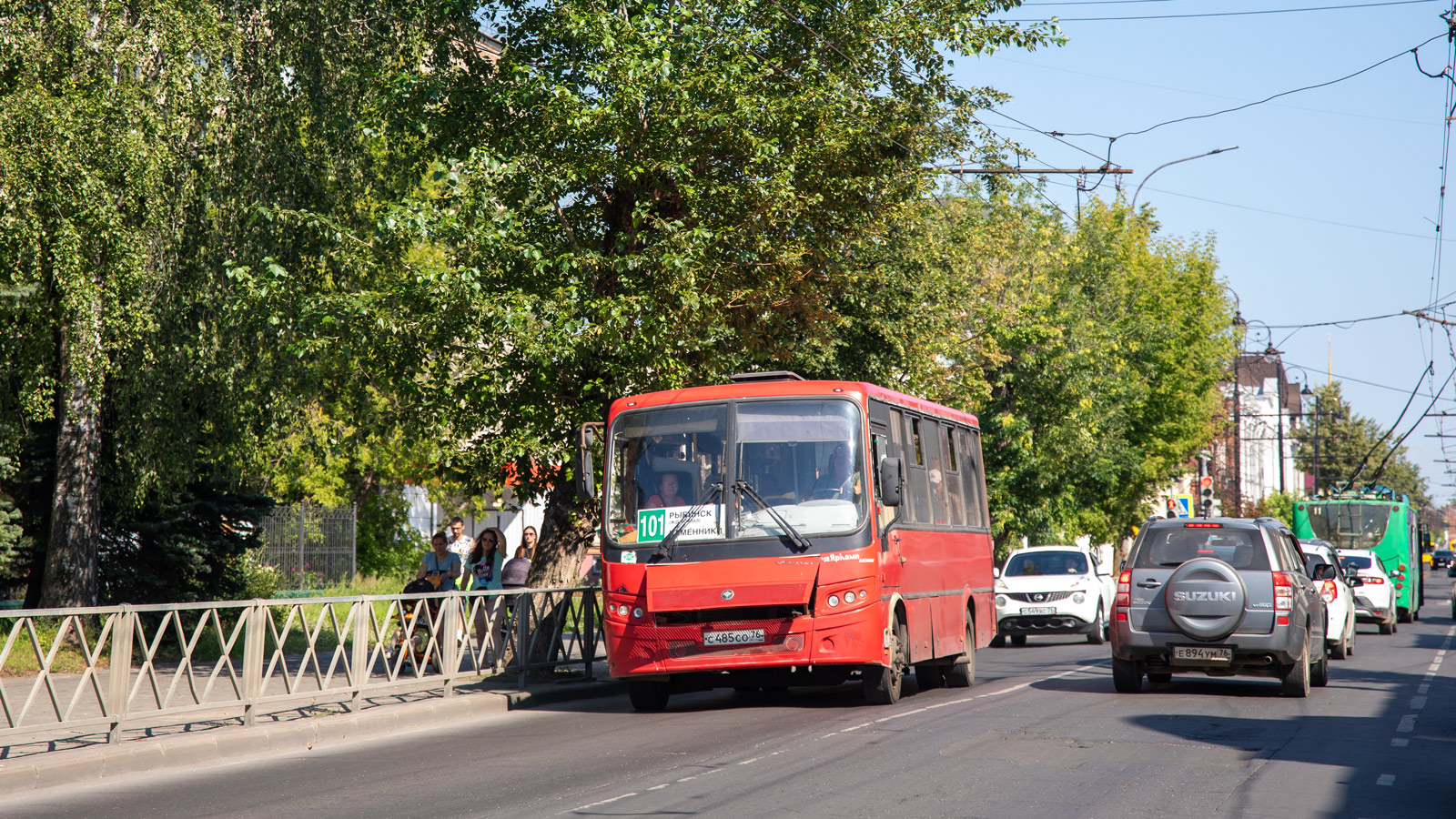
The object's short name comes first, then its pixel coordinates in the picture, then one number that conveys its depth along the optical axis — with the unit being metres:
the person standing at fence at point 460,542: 25.51
